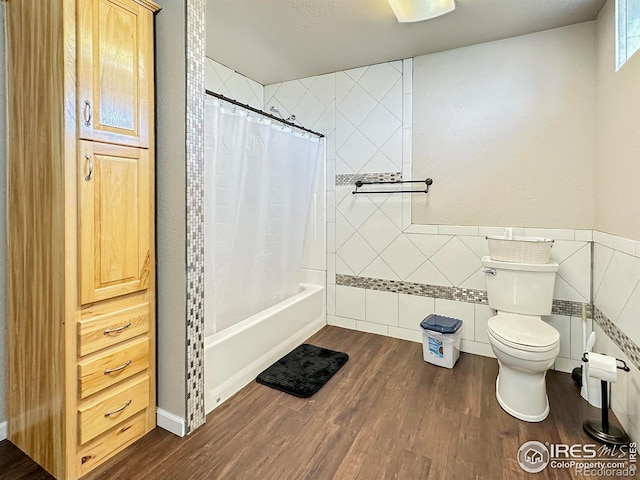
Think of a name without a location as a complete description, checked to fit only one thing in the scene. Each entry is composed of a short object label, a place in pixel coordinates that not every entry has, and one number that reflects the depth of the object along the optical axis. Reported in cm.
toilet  177
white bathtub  193
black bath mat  212
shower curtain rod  192
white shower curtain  203
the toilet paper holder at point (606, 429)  163
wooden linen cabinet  135
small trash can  239
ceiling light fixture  197
